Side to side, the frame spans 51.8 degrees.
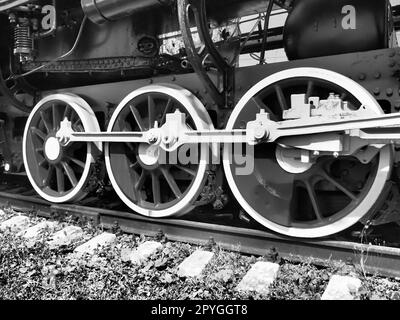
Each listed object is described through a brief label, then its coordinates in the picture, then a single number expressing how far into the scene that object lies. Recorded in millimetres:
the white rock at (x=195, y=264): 2423
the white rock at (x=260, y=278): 2207
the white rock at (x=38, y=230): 3229
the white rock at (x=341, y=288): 2053
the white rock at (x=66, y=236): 3012
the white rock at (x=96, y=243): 2859
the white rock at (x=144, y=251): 2659
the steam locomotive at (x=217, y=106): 2381
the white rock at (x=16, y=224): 3396
